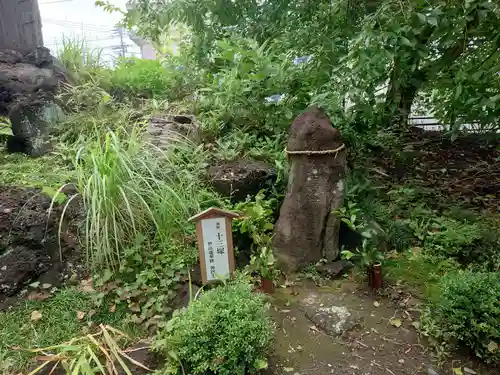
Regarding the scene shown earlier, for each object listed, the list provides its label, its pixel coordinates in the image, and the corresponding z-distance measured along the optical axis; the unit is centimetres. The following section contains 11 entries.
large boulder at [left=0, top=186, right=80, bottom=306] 257
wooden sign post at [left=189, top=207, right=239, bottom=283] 248
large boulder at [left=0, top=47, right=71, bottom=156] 396
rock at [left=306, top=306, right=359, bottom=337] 233
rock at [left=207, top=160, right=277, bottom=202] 326
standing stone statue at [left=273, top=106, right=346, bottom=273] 292
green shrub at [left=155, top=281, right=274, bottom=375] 188
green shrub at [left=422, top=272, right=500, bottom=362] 201
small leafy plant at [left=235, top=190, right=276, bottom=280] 259
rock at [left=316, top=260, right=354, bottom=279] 283
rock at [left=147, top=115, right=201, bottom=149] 376
